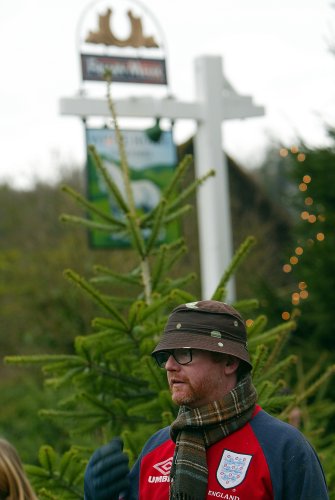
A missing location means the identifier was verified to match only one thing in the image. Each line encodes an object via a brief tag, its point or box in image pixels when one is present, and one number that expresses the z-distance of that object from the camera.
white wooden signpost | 13.95
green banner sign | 13.03
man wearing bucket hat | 4.86
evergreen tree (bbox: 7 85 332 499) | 7.49
